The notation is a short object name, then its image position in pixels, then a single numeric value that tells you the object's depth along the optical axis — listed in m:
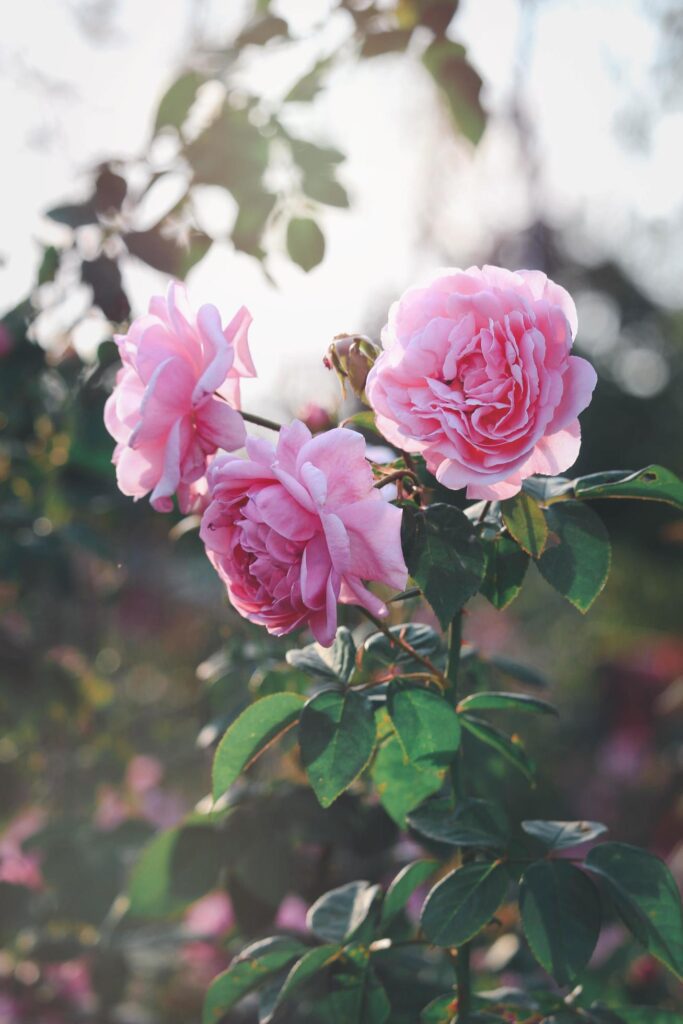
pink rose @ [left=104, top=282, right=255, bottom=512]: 0.54
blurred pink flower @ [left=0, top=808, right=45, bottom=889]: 1.54
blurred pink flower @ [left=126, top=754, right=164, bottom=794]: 2.13
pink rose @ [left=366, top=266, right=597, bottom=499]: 0.51
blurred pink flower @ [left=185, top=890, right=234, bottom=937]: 1.36
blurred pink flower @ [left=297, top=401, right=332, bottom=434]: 0.85
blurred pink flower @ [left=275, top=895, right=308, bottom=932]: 1.33
